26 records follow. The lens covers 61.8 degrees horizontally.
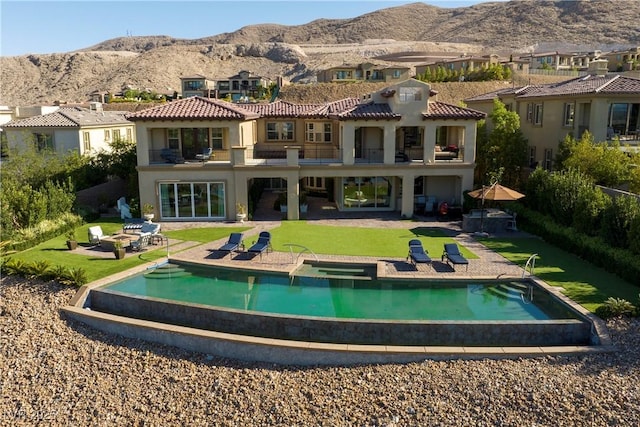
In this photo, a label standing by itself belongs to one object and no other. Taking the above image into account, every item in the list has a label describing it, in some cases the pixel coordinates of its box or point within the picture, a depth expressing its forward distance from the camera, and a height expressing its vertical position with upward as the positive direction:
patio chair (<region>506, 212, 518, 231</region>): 27.11 -4.49
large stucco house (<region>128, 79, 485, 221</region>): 29.39 -1.25
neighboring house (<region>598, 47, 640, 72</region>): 72.12 +11.34
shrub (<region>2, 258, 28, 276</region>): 20.67 -4.97
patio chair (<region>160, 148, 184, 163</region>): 29.75 -1.04
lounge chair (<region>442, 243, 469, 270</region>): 20.55 -4.69
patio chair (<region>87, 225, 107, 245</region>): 24.39 -4.41
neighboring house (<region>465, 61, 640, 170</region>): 29.94 +1.47
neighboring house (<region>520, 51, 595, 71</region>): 86.25 +12.58
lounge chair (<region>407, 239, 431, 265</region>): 20.95 -4.69
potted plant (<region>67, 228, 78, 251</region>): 23.73 -4.62
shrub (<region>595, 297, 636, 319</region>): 16.00 -5.19
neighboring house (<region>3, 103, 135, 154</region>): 39.84 +0.44
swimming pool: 15.65 -5.53
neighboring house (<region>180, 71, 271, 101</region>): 88.81 +9.08
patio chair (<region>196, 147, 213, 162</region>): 29.94 -1.00
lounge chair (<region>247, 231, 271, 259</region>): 22.45 -4.60
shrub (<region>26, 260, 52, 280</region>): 20.22 -4.99
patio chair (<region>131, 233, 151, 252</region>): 23.53 -4.60
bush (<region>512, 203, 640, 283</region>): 18.91 -4.39
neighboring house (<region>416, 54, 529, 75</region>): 78.57 +10.97
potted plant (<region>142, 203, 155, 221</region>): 29.02 -3.94
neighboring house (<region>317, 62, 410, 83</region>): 77.50 +9.30
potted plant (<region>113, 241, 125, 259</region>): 22.27 -4.67
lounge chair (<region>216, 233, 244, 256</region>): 22.70 -4.60
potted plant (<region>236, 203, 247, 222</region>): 29.33 -4.10
